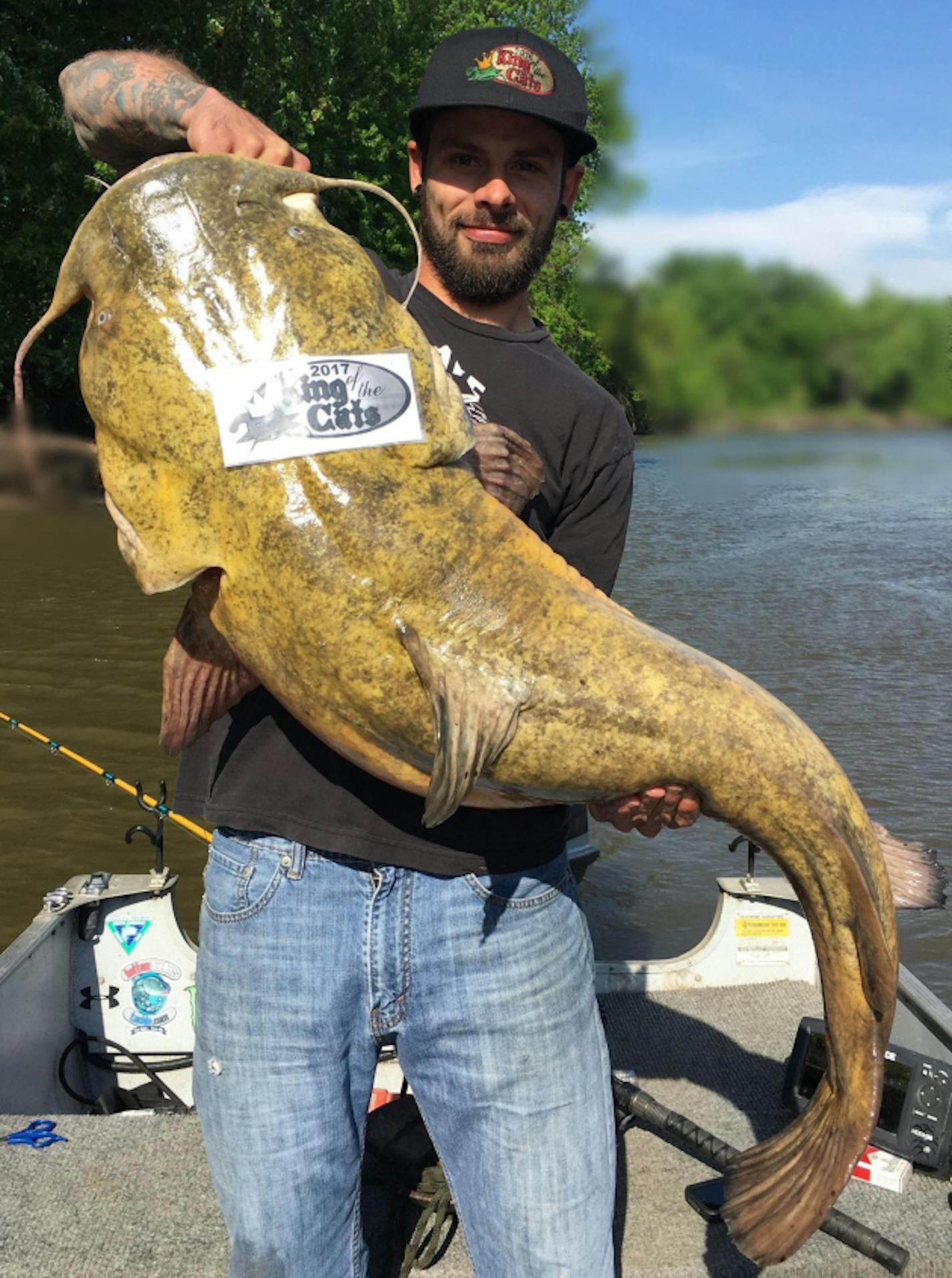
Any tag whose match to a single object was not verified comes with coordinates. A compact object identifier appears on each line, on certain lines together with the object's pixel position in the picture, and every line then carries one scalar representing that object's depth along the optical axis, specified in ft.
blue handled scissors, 9.91
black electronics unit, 9.94
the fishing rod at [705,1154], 8.70
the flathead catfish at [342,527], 5.59
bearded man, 6.39
